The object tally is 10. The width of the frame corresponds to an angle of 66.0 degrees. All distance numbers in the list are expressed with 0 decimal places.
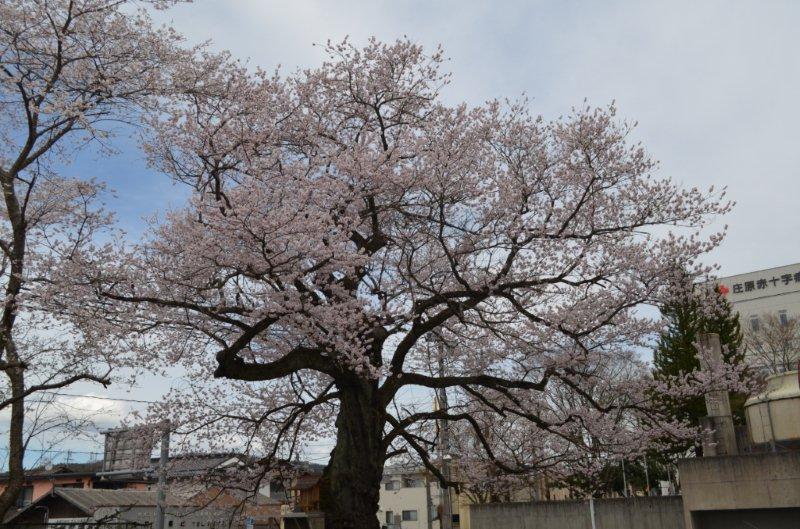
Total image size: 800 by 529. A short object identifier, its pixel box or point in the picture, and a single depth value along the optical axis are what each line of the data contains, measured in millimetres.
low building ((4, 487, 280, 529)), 21734
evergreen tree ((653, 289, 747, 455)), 23844
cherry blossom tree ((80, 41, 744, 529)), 9008
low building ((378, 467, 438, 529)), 41375
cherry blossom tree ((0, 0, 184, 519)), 8016
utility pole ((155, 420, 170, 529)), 13100
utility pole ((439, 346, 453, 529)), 16188
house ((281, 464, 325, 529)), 25562
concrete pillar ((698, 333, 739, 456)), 15211
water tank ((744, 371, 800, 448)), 14438
